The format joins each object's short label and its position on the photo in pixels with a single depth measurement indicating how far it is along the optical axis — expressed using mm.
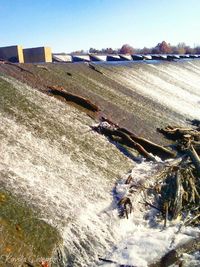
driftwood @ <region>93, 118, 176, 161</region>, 5038
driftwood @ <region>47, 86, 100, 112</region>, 5750
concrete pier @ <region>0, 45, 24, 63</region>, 11032
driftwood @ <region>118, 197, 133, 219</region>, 3631
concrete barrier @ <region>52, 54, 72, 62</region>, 13211
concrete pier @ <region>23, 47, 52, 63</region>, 11464
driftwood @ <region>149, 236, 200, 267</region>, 3104
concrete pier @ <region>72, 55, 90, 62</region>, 13305
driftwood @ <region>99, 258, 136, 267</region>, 2985
